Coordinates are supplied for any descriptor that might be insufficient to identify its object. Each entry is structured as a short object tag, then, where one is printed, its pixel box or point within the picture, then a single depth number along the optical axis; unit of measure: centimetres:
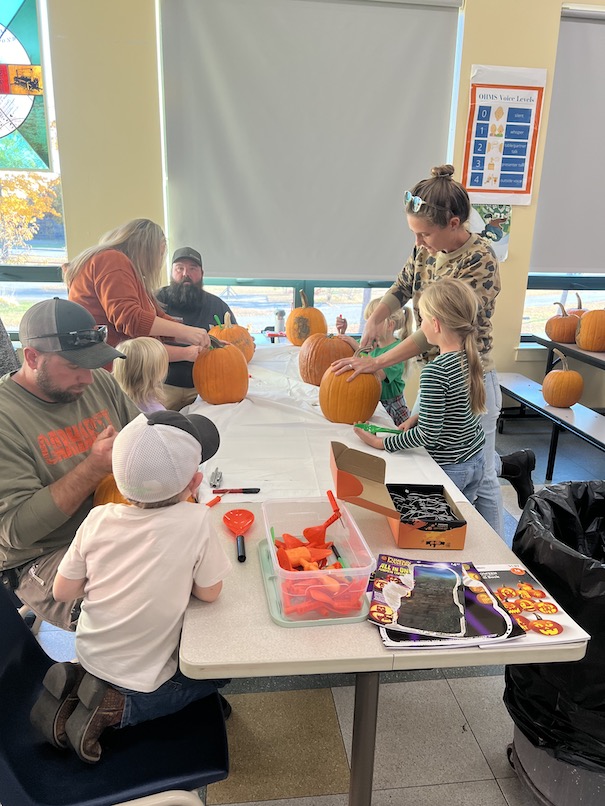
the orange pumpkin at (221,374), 221
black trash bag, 121
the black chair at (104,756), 99
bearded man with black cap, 289
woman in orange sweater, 206
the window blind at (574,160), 372
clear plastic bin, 101
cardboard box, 124
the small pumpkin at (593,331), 372
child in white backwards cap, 99
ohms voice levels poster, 364
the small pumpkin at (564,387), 348
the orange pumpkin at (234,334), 267
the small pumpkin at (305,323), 317
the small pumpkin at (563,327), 396
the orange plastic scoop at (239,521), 130
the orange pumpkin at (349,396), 203
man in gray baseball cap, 128
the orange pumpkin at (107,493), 143
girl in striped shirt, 174
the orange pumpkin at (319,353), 246
